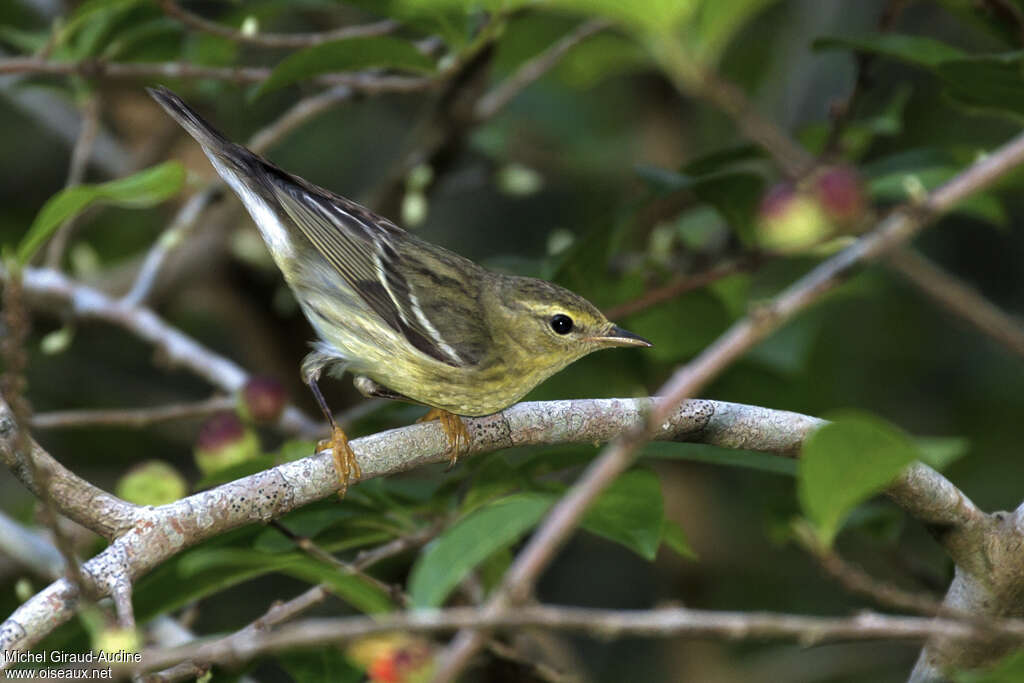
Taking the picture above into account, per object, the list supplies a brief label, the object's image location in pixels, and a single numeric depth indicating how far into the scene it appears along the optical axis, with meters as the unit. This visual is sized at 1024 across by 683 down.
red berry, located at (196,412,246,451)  7.14
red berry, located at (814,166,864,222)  3.37
